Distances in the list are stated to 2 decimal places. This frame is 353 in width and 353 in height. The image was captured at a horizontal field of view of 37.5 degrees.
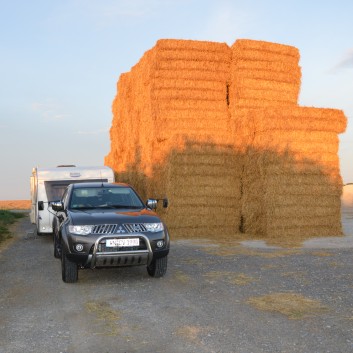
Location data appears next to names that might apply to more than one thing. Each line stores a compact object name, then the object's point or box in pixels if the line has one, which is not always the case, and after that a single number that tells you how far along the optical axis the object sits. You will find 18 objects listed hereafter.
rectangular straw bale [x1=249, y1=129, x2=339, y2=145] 16.88
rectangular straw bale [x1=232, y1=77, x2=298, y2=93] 18.62
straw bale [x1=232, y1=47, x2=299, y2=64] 18.58
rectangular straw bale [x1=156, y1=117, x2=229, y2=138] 18.06
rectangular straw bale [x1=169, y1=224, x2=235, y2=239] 17.38
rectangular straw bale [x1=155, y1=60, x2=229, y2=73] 18.17
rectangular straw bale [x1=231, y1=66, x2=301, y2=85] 18.60
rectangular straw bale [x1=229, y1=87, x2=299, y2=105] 18.61
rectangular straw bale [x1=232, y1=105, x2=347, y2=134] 16.98
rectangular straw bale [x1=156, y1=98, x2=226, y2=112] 18.14
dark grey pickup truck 8.77
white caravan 16.55
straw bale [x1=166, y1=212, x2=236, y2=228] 17.33
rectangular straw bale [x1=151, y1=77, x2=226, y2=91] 18.20
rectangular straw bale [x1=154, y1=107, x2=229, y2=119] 18.12
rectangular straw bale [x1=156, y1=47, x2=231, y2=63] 18.09
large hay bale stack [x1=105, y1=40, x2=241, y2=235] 17.44
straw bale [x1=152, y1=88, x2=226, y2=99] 18.19
